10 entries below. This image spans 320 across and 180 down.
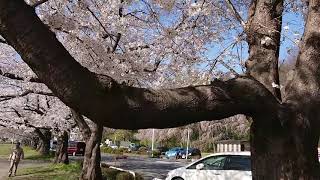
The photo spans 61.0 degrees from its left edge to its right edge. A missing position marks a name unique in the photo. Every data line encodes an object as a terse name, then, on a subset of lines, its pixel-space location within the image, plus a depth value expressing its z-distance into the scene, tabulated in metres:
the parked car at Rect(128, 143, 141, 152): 44.89
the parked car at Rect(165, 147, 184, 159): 34.64
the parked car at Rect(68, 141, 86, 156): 32.90
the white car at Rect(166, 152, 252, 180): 7.36
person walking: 13.33
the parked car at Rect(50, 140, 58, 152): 38.18
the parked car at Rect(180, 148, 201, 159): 33.89
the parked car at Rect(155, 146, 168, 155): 39.41
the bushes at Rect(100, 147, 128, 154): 40.30
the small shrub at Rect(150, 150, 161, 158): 37.67
